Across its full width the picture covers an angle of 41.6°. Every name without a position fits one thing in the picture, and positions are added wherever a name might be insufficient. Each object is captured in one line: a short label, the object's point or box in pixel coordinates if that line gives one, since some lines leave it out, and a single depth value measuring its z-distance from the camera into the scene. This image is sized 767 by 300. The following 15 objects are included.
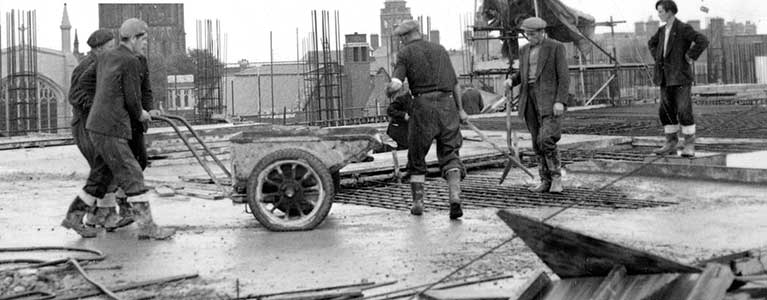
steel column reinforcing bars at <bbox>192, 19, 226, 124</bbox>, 46.16
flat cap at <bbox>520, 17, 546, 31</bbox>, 9.64
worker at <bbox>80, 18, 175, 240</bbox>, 7.43
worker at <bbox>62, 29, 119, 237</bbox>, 7.83
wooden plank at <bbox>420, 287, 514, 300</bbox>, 4.50
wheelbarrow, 7.48
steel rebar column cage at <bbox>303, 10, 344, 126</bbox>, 37.03
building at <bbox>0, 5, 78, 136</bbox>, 59.97
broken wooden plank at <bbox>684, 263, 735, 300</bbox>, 3.49
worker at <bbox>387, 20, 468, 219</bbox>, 8.25
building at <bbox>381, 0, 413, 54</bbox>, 122.82
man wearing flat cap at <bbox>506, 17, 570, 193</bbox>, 9.46
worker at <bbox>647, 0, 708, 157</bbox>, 10.92
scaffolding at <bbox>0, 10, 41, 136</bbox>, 38.91
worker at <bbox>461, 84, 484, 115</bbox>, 32.84
